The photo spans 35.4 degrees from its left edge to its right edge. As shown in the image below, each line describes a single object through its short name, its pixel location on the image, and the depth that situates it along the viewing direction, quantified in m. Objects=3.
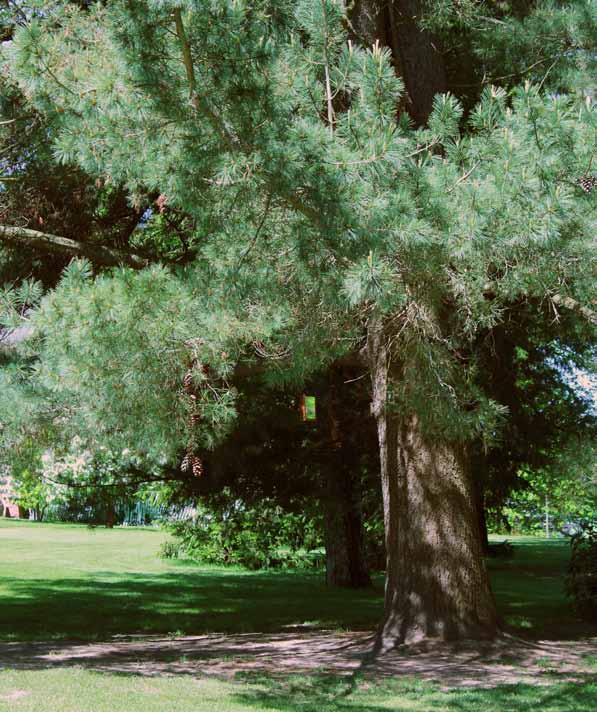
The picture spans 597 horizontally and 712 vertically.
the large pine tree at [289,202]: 5.41
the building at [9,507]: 32.75
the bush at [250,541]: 18.72
